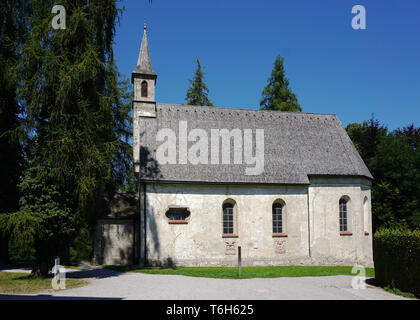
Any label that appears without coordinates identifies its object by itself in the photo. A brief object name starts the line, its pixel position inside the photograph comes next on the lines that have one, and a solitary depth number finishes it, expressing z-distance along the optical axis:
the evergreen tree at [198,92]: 45.25
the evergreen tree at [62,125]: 15.35
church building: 22.03
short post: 17.31
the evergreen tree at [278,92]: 42.62
